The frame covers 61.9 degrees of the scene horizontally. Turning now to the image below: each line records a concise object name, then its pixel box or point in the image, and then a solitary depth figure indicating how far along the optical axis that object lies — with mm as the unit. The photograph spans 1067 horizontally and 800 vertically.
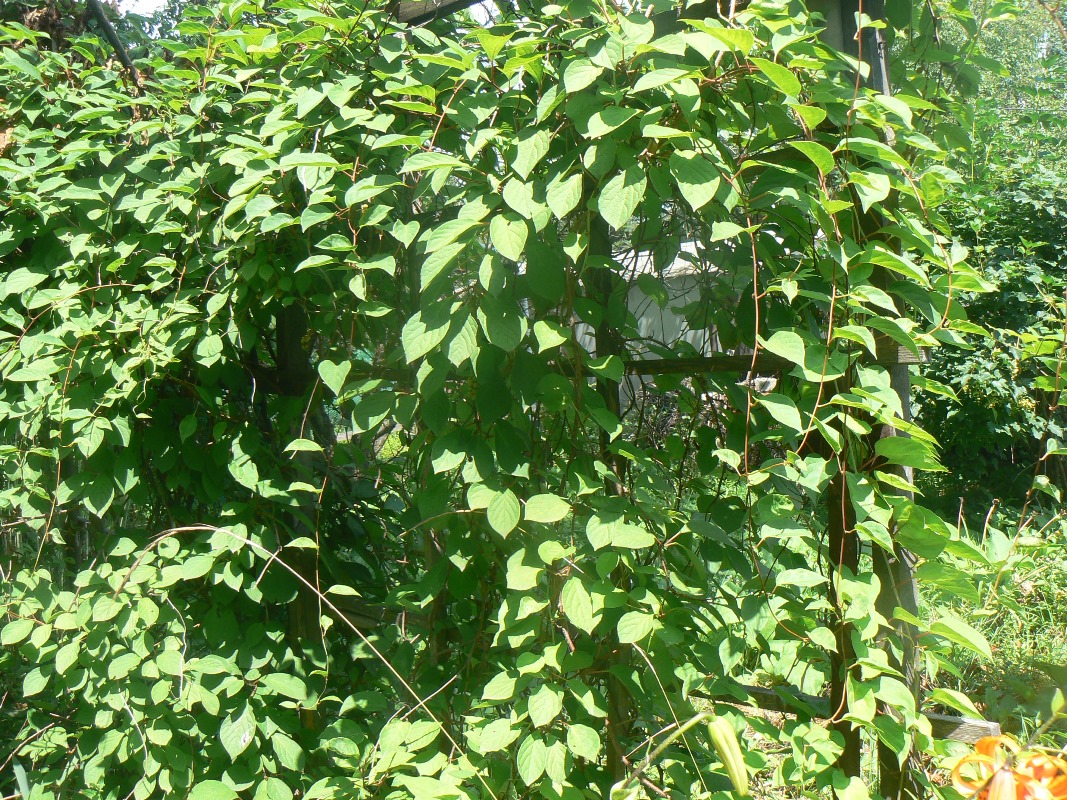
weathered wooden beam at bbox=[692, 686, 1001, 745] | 1370
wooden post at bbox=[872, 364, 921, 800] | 1392
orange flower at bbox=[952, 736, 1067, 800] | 748
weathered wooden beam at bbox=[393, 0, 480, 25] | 1899
